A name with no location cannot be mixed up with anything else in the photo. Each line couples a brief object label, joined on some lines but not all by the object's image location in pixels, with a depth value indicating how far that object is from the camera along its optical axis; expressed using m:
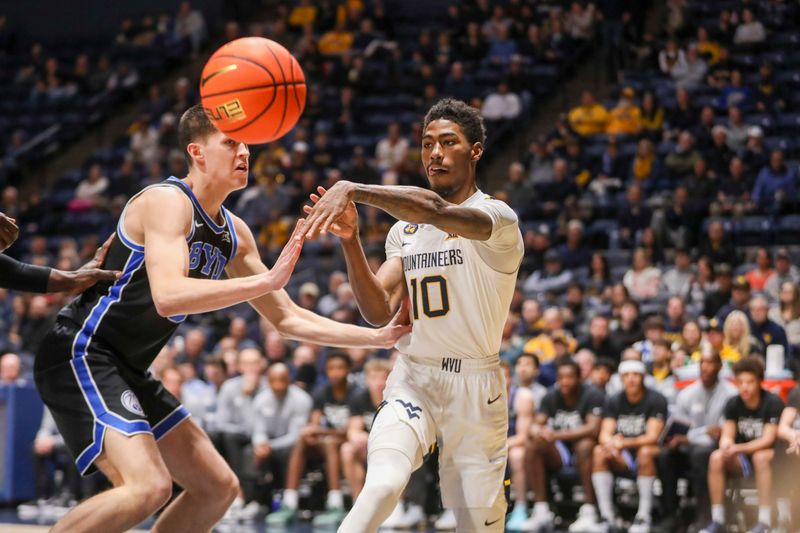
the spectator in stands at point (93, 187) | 17.25
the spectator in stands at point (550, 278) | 12.36
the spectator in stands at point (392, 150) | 15.36
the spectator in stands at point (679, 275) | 11.69
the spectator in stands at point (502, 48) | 16.81
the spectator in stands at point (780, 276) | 11.03
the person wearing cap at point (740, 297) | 10.58
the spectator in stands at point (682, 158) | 13.37
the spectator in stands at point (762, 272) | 11.22
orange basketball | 5.10
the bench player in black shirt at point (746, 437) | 8.50
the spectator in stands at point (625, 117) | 14.54
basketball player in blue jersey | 4.67
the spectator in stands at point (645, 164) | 13.57
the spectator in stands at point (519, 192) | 13.98
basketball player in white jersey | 4.75
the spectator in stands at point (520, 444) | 9.54
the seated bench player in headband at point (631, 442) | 9.03
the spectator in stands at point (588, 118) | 14.92
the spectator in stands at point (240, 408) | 10.53
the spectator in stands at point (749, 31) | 14.88
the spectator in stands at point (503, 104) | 15.82
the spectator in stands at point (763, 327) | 9.91
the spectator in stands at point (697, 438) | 8.80
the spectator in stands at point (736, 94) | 14.08
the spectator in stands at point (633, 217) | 12.85
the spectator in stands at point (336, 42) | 18.53
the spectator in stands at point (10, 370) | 11.38
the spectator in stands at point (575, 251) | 12.70
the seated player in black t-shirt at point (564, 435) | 9.35
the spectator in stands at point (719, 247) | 11.87
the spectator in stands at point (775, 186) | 12.53
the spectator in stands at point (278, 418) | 10.44
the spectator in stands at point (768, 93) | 13.98
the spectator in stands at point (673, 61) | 14.90
